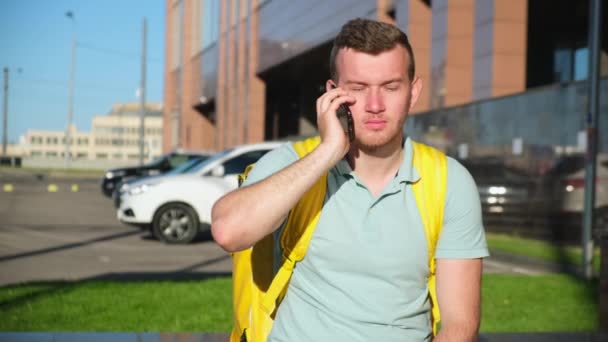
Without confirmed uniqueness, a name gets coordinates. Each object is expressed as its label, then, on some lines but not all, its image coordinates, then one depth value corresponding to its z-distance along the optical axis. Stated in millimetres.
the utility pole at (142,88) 40594
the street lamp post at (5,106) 95988
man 2684
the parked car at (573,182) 12727
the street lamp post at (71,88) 69312
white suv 14719
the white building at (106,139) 176750
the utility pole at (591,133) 10602
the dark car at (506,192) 15016
